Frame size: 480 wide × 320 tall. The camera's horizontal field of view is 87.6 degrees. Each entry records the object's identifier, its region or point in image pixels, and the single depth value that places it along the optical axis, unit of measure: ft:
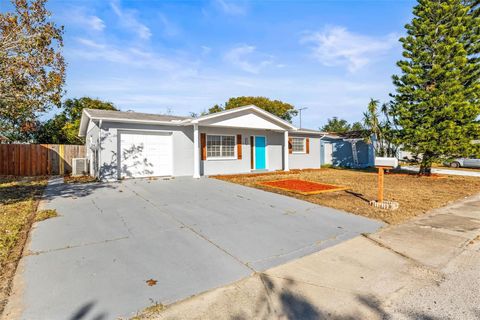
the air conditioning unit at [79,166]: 43.01
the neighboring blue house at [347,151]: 68.85
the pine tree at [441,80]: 41.39
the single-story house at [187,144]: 35.78
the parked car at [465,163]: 67.97
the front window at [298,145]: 56.18
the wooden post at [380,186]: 21.33
